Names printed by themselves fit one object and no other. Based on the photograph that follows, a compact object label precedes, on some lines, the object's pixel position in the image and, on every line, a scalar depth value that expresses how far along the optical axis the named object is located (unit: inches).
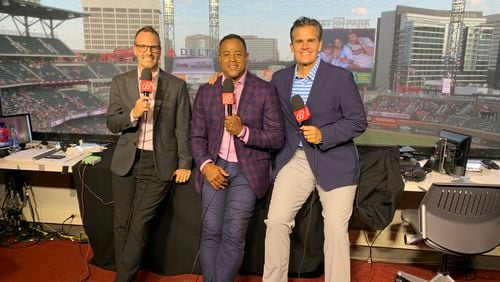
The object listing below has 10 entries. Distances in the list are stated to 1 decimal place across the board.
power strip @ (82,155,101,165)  101.7
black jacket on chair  88.3
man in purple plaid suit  81.7
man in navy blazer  79.4
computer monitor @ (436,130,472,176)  95.8
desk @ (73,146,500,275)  96.1
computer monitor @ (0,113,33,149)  115.3
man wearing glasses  86.9
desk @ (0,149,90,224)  125.3
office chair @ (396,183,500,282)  78.6
